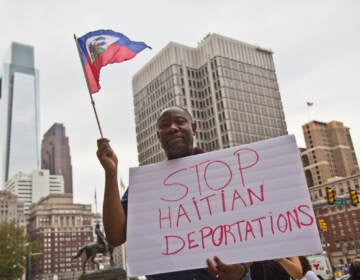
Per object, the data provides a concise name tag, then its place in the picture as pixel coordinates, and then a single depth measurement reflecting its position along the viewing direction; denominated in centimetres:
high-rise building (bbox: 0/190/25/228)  13562
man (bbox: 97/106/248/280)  224
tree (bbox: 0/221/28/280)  3856
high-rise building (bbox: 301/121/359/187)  13150
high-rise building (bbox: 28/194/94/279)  13100
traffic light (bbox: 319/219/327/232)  2655
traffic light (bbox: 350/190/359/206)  2059
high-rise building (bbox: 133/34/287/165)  8538
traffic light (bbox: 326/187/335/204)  2043
